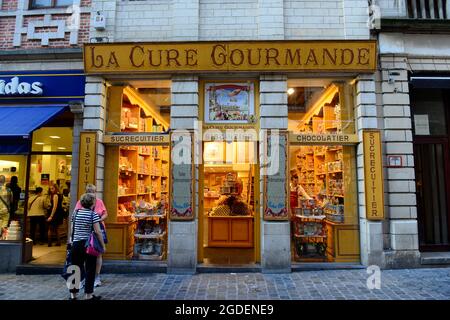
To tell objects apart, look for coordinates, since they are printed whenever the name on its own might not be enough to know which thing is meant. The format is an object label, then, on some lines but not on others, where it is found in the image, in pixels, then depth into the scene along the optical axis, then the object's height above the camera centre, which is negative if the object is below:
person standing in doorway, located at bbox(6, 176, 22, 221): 7.54 +0.05
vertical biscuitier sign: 7.24 +0.77
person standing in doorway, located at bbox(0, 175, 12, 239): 7.54 -0.21
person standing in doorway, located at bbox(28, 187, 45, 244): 8.42 -0.44
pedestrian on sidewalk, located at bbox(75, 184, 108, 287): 5.82 -0.33
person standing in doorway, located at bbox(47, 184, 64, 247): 8.76 -0.53
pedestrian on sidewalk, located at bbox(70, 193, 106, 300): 5.10 -0.67
